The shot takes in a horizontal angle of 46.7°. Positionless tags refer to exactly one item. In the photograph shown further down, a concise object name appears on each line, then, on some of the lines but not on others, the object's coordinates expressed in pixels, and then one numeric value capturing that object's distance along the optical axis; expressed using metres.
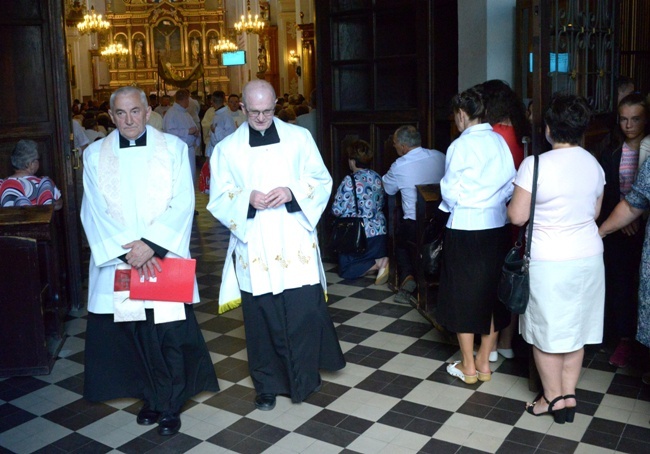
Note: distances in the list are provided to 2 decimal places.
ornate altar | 27.19
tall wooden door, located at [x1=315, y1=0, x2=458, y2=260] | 6.54
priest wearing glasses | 3.90
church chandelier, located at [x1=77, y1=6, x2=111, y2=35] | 21.61
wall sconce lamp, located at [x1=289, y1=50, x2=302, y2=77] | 22.27
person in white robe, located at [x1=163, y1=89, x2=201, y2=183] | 10.10
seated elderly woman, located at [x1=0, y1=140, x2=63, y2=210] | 5.18
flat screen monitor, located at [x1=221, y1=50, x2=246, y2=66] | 24.92
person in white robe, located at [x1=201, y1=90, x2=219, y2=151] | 12.67
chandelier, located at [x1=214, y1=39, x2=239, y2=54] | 26.00
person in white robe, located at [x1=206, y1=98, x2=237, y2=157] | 10.05
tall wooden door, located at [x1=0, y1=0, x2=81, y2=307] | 5.62
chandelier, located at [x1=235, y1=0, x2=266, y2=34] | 22.67
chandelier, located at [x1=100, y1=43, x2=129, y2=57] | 25.11
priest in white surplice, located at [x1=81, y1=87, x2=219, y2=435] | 3.69
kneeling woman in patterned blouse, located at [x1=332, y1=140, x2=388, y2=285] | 6.31
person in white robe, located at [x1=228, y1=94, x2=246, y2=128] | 10.98
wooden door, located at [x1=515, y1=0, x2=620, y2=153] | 3.77
